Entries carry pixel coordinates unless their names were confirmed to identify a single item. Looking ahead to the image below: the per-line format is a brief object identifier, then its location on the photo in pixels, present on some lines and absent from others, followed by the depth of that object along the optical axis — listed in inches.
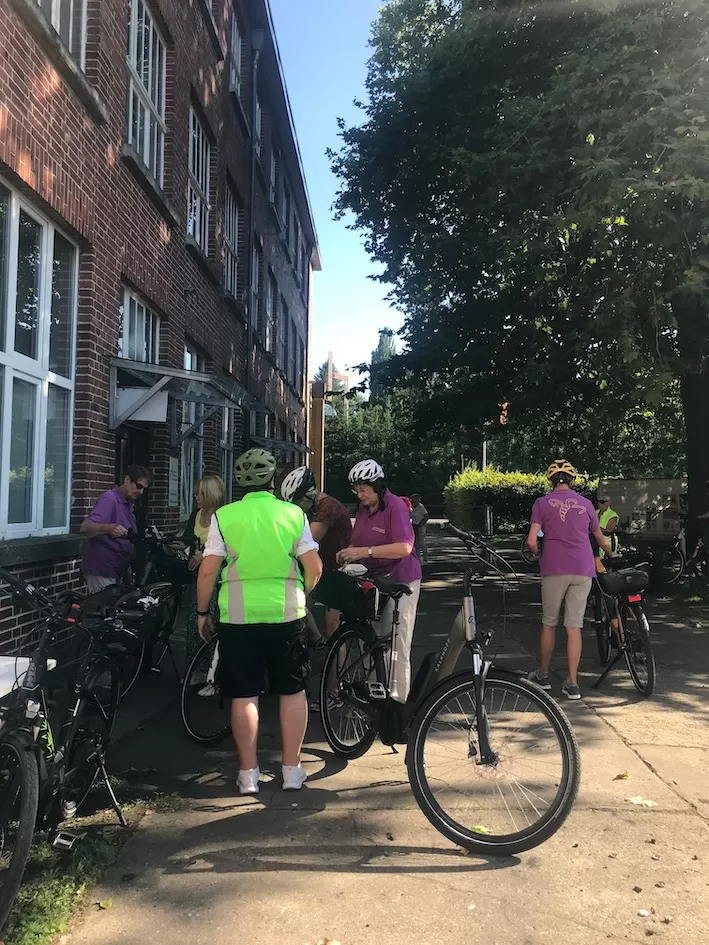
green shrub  1018.1
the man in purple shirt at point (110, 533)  217.6
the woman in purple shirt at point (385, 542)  173.8
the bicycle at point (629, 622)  229.1
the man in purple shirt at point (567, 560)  227.1
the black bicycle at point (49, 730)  104.1
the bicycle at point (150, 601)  144.1
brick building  204.8
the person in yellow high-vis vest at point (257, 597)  143.4
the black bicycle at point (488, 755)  125.6
